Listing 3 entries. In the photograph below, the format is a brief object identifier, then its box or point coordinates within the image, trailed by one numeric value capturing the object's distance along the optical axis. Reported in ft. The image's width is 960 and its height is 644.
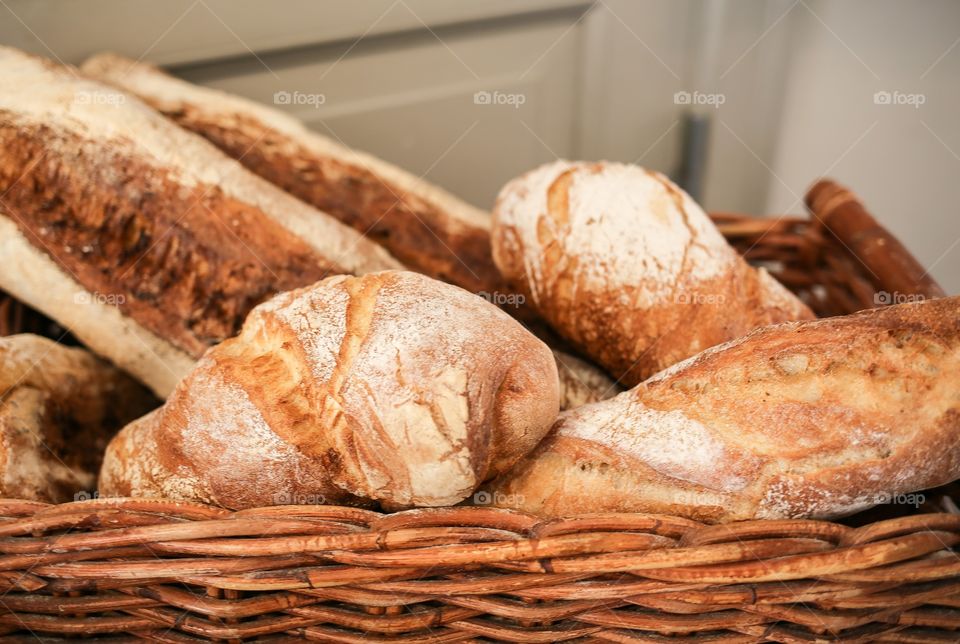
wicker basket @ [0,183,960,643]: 2.38
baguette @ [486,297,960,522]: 2.70
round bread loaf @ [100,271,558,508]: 2.59
